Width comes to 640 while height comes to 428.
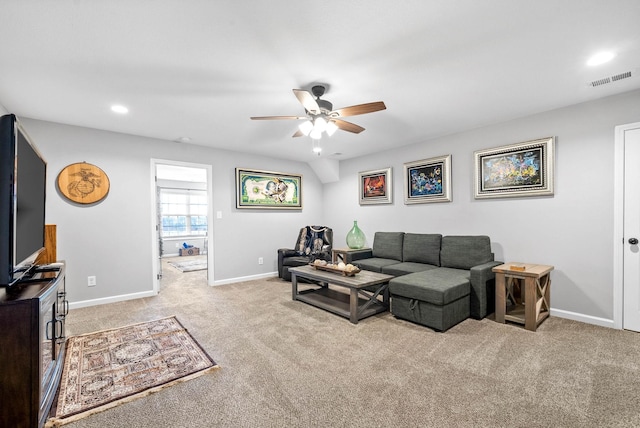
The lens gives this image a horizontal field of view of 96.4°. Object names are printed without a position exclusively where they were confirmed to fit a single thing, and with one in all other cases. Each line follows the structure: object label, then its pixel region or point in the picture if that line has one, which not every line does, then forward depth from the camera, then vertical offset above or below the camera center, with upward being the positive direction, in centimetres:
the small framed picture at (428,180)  417 +47
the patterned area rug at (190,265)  633 -126
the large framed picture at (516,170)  324 +50
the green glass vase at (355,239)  470 -45
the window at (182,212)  889 +2
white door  272 -21
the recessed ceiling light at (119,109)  302 +113
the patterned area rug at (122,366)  179 -117
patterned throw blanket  516 -53
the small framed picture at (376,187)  496 +45
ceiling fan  239 +89
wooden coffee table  302 -103
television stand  130 -67
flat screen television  140 +7
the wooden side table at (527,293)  277 -86
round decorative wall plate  355 +39
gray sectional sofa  283 -75
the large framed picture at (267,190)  508 +43
